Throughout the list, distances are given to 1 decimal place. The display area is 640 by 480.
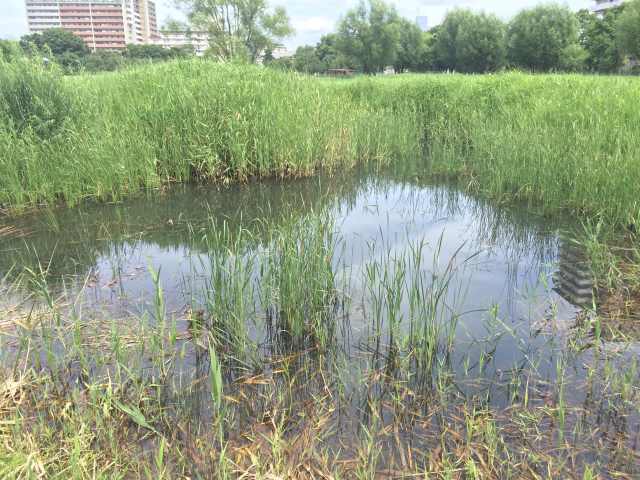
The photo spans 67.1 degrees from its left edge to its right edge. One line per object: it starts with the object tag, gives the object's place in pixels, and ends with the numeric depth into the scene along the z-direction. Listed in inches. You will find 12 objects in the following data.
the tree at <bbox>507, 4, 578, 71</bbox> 1729.8
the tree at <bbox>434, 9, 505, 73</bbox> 2039.9
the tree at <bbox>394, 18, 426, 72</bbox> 2571.4
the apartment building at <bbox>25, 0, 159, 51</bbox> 6181.1
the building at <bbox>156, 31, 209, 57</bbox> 1991.9
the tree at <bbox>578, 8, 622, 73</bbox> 1614.2
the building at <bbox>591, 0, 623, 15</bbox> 3555.1
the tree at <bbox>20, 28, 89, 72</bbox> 3319.4
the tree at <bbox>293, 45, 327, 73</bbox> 3451.3
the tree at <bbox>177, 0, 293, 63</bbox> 1951.3
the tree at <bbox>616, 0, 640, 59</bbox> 1416.1
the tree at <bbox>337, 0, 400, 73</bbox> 2461.9
